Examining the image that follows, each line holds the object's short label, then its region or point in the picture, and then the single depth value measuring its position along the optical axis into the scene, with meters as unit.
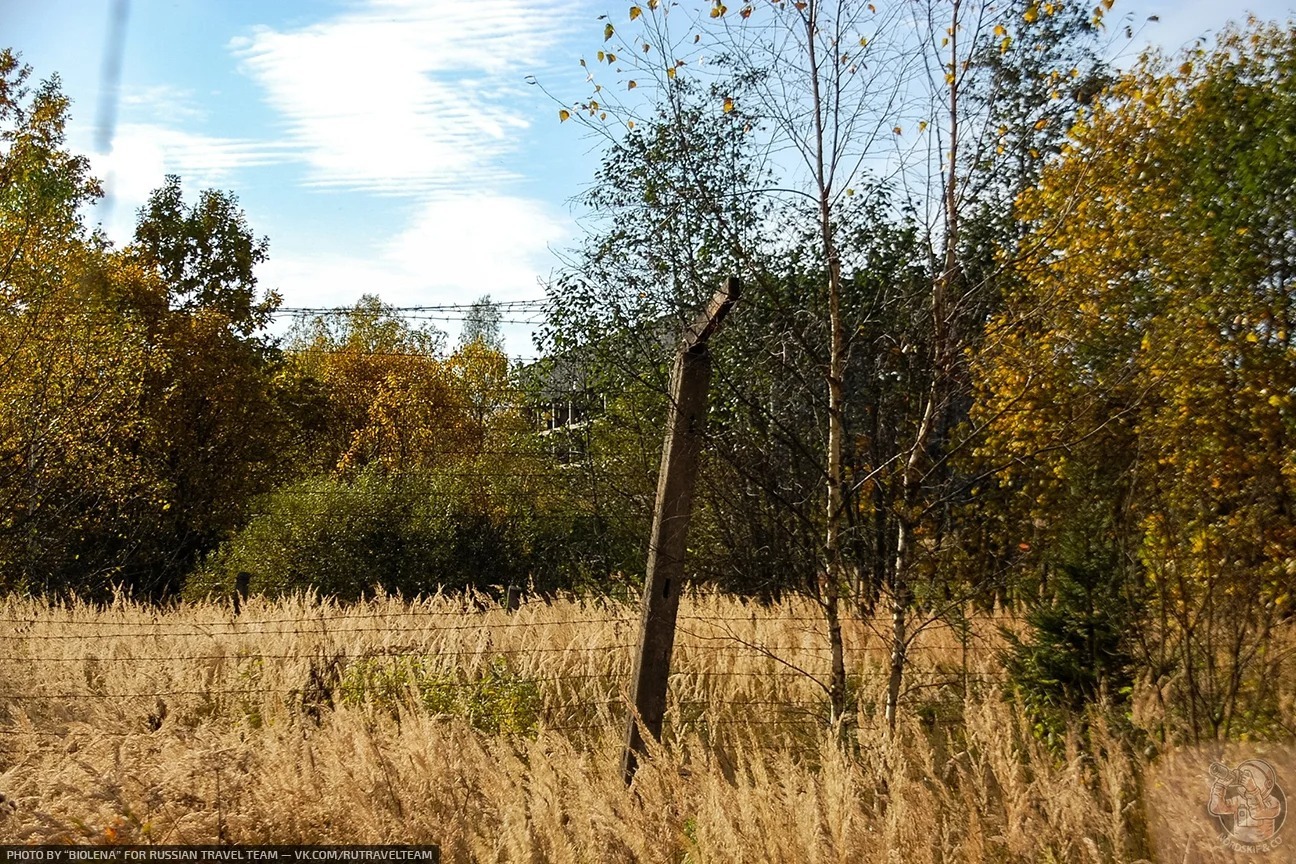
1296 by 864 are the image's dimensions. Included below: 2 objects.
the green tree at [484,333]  61.42
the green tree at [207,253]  24.84
